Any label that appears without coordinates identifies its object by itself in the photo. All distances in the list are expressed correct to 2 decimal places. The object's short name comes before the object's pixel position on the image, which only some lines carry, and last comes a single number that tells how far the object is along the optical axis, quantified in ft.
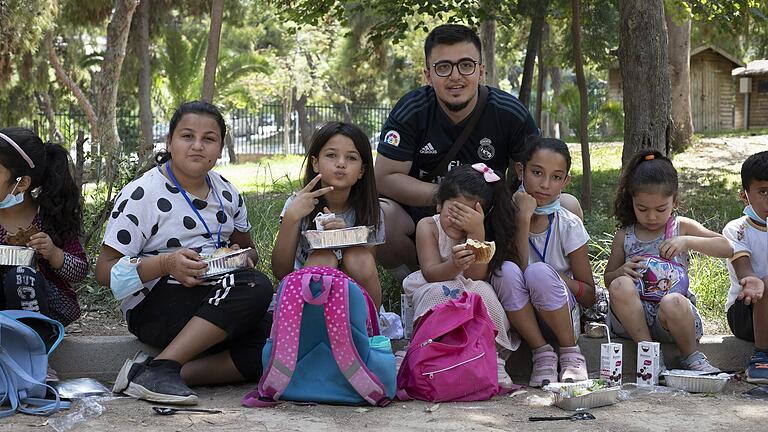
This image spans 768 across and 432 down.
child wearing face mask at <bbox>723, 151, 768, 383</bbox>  13.50
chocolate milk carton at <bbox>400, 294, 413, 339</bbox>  13.94
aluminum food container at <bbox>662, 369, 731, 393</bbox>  12.89
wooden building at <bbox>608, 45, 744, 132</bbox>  92.17
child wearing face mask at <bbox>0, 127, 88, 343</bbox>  12.24
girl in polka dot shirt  12.19
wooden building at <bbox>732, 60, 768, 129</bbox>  95.35
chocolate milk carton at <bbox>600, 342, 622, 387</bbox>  12.99
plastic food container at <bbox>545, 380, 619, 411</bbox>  11.80
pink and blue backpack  11.72
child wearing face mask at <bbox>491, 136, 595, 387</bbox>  13.20
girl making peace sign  12.94
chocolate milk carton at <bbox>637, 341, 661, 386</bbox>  13.17
